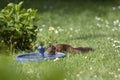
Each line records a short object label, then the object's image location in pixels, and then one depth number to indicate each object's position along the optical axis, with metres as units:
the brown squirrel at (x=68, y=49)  9.46
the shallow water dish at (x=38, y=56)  8.44
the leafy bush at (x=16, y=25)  9.45
